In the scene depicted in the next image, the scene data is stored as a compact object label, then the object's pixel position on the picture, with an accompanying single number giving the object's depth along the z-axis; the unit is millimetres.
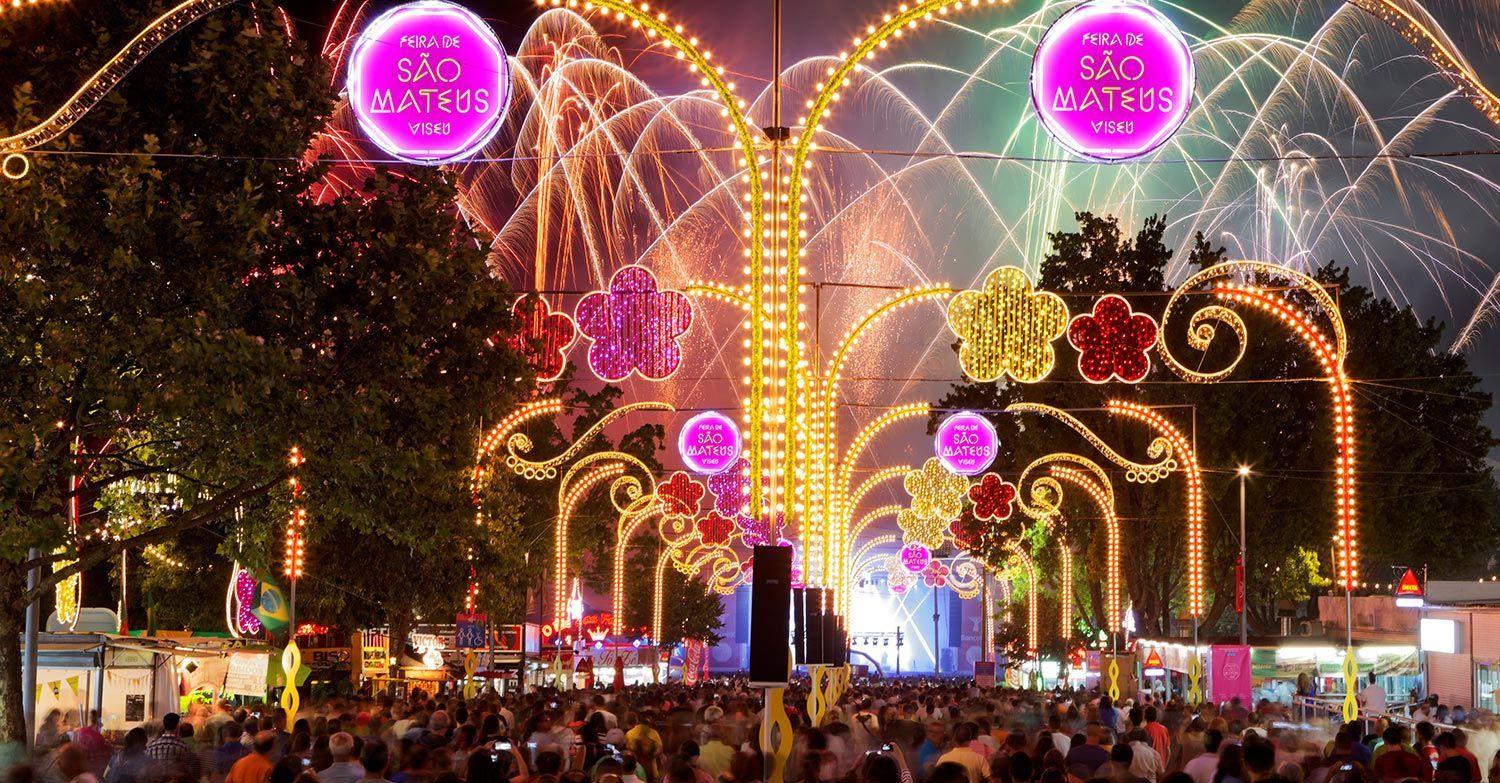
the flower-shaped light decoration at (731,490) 42688
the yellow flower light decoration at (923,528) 57206
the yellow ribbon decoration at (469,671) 41812
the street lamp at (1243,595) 38844
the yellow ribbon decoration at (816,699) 23938
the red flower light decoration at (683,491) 47375
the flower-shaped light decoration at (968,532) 59344
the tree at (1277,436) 50625
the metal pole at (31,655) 22734
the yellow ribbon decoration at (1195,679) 36788
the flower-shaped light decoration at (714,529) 53406
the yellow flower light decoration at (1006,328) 30094
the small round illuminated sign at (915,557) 63531
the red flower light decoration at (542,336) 23391
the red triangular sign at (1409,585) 37594
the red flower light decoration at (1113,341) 30891
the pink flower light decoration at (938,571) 76250
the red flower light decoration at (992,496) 48594
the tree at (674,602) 95062
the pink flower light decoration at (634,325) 26125
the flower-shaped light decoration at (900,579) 89038
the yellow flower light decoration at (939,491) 49562
